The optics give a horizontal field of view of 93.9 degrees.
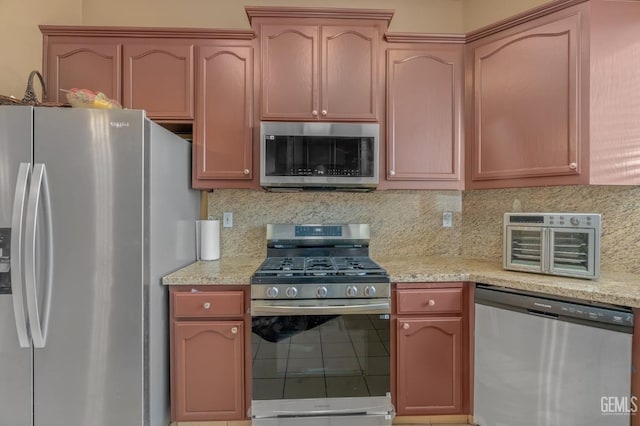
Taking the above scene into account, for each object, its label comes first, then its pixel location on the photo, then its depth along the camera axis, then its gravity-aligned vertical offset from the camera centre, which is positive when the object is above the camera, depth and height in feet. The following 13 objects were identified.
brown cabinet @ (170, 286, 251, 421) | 5.45 -2.58
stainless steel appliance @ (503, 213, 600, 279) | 4.99 -0.61
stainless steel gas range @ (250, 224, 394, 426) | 5.30 -2.48
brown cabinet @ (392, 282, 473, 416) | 5.66 -2.65
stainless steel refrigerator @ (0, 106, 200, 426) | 4.42 -0.87
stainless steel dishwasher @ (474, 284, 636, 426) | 4.29 -2.40
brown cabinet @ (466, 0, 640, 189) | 5.30 +2.15
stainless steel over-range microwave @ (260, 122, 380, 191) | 6.13 +1.16
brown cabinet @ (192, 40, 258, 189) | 6.42 +2.04
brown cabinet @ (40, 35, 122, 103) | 6.19 +3.02
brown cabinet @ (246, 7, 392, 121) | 6.41 +3.14
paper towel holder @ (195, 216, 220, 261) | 6.96 -0.76
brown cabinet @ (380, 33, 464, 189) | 6.59 +2.17
